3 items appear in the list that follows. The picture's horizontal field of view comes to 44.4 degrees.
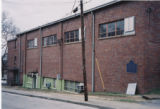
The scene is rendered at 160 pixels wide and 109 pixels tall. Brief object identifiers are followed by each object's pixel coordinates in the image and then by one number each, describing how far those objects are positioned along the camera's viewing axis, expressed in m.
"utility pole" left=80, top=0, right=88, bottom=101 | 14.47
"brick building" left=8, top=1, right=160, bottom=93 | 16.17
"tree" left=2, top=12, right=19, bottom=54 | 47.12
